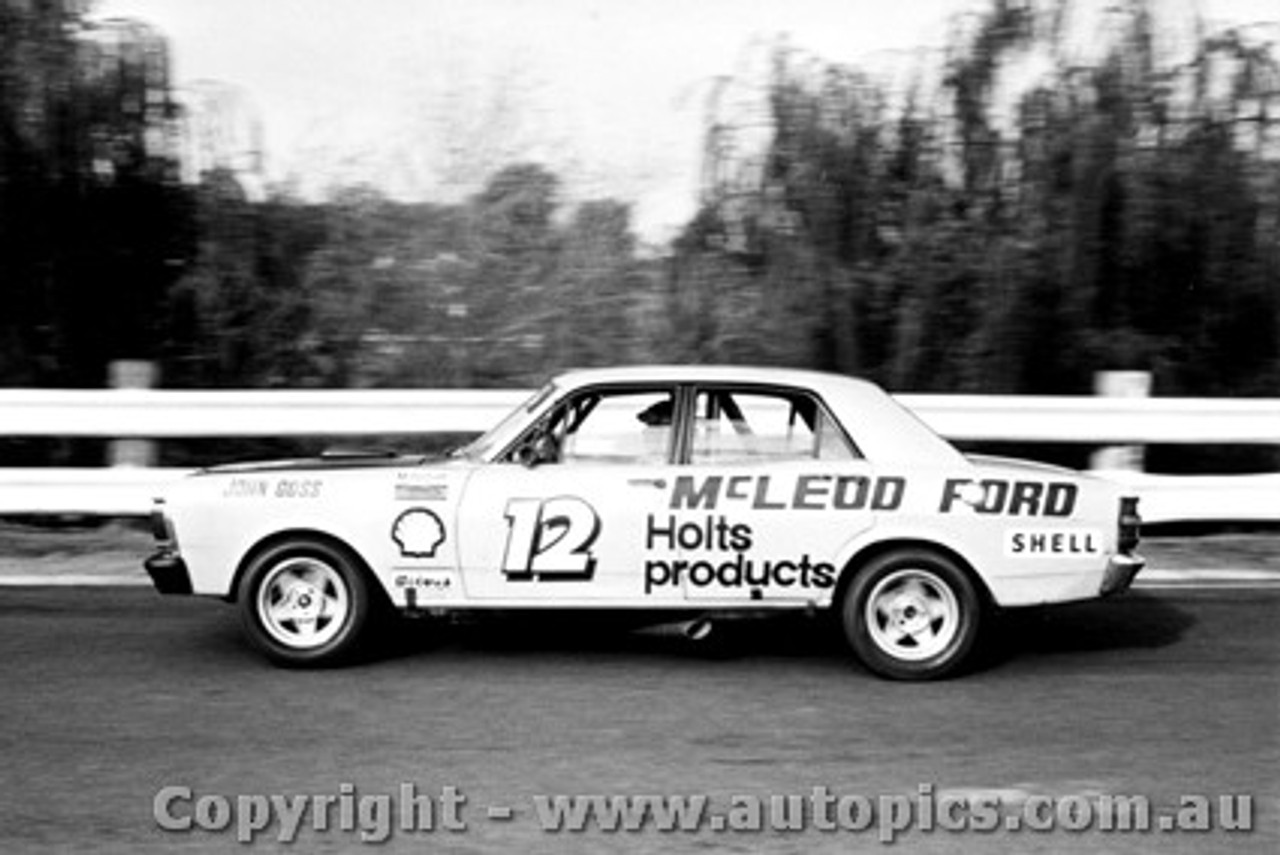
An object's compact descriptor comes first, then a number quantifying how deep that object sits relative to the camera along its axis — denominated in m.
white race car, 7.88
